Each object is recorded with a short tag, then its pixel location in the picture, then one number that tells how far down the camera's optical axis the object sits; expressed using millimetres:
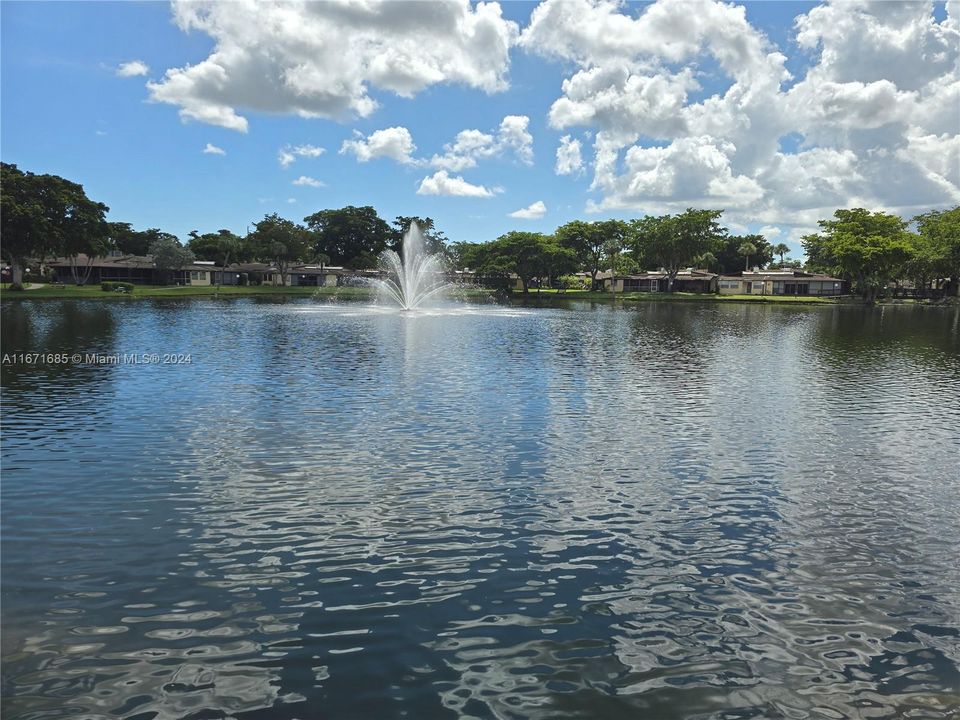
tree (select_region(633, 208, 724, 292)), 114938
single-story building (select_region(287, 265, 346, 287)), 129000
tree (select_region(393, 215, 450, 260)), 137000
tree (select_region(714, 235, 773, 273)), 155875
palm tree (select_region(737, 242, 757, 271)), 149125
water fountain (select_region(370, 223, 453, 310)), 75875
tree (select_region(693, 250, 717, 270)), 122675
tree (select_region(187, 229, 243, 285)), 123812
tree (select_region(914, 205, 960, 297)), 98312
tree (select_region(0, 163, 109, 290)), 66512
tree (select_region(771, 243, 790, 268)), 174125
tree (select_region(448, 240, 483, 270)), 118500
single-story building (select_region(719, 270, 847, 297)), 127438
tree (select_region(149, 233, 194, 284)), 103875
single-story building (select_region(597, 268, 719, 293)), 137125
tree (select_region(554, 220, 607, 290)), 119312
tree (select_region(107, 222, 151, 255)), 139125
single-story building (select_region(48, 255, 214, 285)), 106250
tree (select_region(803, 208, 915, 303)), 96688
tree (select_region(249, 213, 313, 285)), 114562
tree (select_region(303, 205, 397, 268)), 136500
